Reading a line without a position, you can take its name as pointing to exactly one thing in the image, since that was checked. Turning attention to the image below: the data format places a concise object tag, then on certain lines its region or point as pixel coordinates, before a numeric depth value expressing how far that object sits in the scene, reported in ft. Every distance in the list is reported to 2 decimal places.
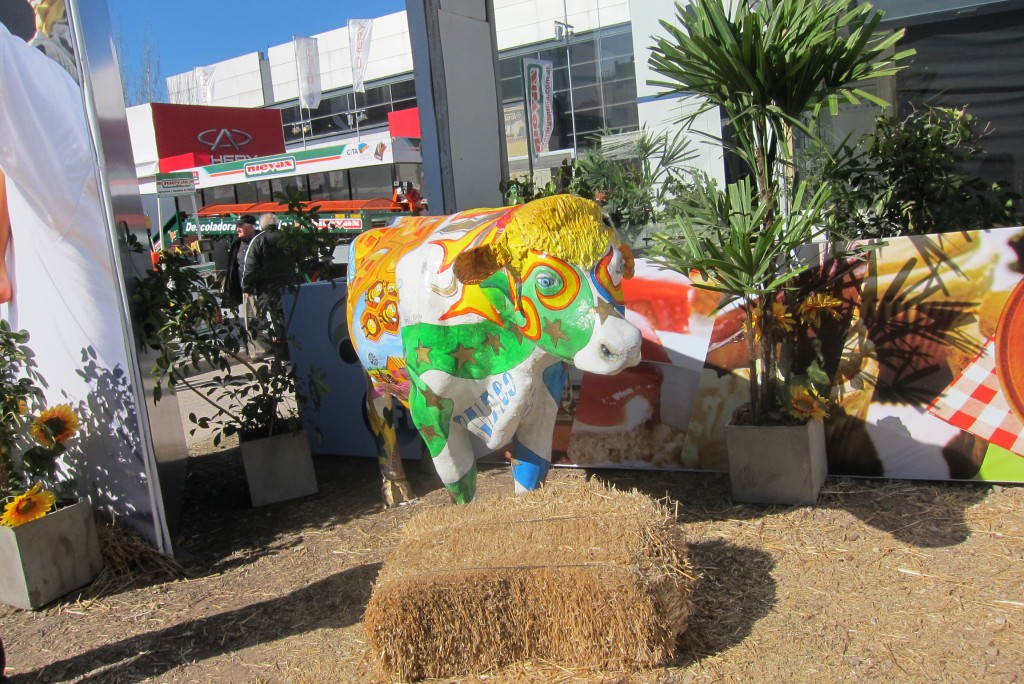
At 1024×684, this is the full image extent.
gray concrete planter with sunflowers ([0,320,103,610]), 10.98
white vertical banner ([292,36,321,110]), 82.79
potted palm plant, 11.27
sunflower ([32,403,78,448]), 11.59
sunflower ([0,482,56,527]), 10.84
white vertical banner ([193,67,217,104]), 93.97
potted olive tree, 12.89
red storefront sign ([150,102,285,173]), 60.44
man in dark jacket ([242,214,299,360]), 15.48
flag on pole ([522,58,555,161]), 26.40
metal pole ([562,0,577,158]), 32.09
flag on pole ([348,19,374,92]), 77.77
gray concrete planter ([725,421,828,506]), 12.07
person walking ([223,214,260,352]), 29.50
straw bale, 8.07
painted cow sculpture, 9.13
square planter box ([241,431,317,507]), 14.97
